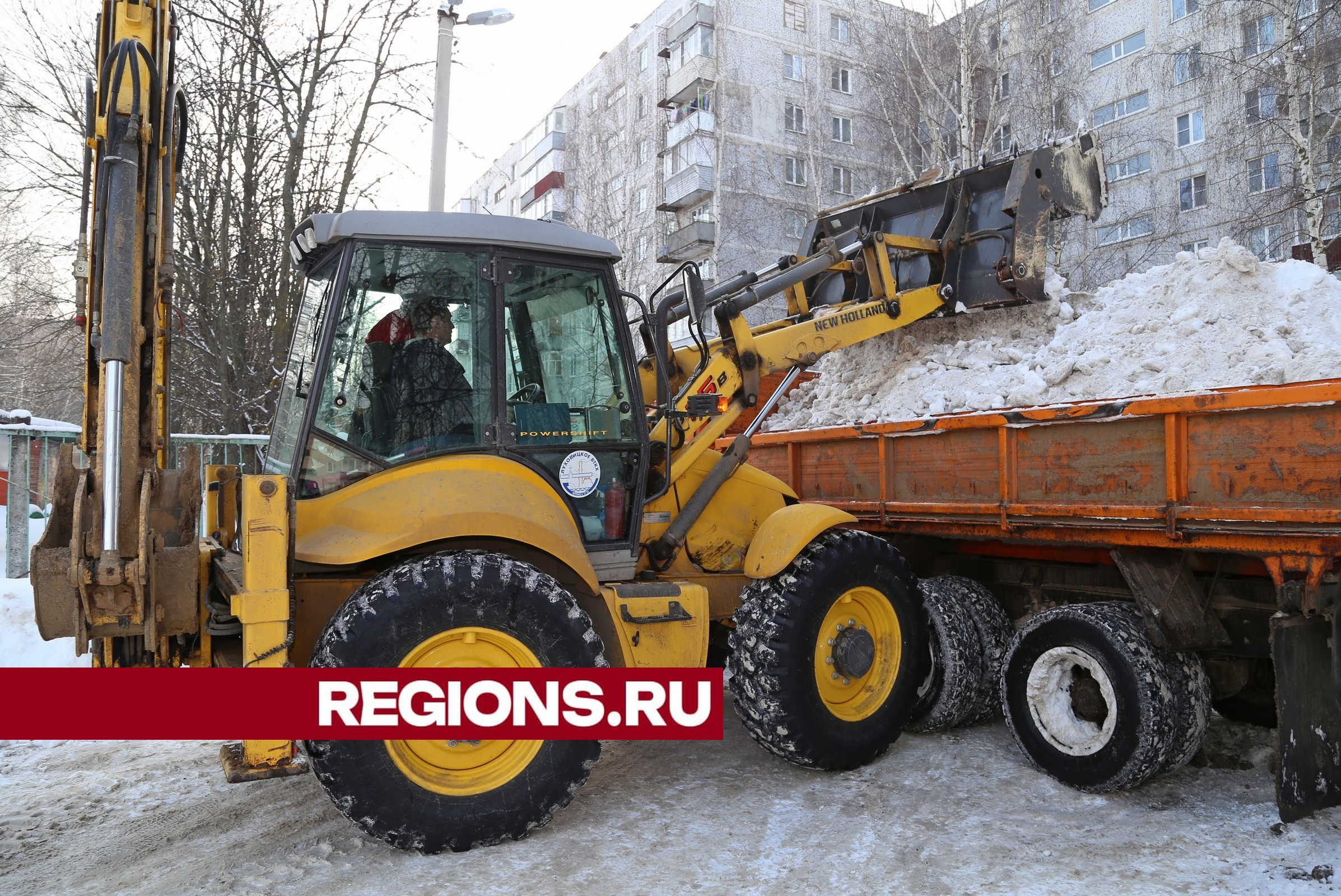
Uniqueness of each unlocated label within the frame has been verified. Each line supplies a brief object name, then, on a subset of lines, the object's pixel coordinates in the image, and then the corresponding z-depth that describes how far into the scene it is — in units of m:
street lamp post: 9.95
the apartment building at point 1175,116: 16.92
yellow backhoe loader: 3.38
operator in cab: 3.91
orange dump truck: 3.67
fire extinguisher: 4.38
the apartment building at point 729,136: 25.28
